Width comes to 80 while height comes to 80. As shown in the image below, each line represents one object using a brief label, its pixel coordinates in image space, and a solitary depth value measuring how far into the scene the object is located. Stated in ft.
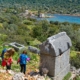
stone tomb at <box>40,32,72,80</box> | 36.32
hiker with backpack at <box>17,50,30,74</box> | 37.27
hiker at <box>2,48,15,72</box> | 35.69
